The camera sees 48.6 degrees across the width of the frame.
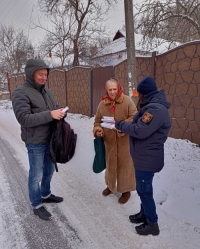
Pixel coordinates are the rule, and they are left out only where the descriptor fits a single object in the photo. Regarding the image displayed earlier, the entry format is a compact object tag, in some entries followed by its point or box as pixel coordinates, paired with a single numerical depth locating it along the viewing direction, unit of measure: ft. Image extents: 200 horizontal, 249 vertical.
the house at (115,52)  93.87
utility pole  17.65
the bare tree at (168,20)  24.72
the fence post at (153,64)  18.88
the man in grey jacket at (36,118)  7.82
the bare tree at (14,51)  89.76
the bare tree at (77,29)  46.21
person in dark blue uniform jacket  6.54
